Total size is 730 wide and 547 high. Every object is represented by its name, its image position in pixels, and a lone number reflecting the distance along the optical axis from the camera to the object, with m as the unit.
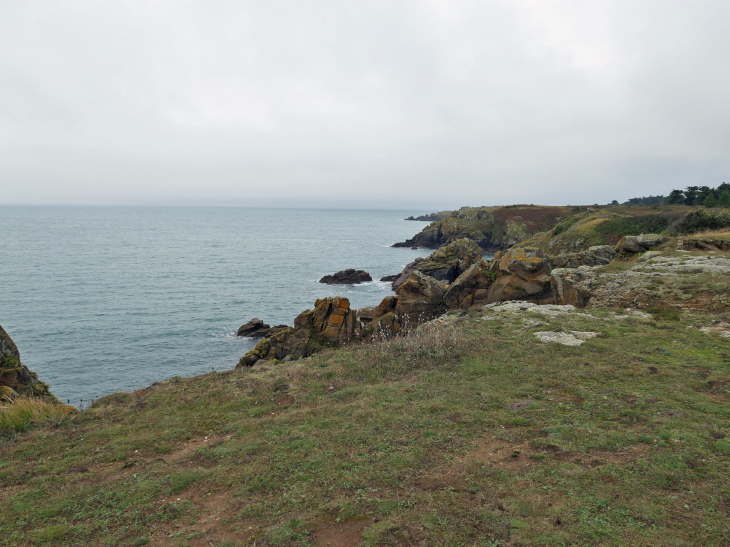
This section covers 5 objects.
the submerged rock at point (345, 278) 67.50
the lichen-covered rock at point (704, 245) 25.14
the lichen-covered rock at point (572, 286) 21.00
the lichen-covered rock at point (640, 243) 28.73
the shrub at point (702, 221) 35.44
